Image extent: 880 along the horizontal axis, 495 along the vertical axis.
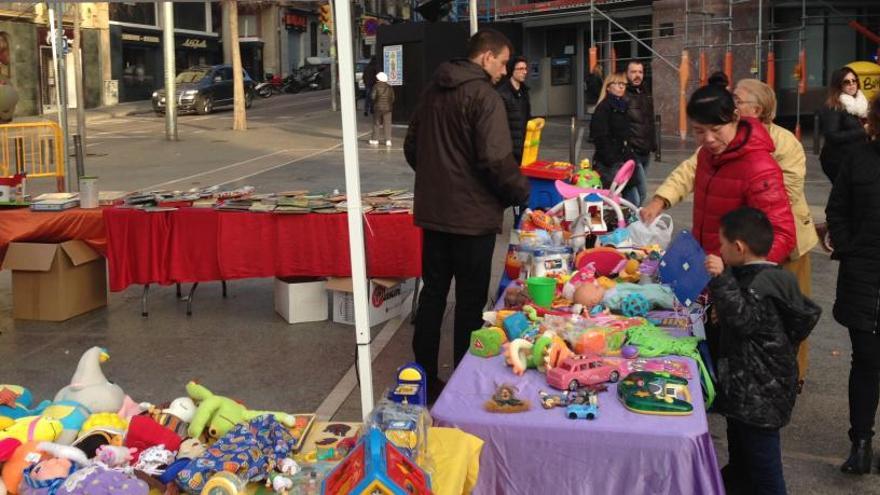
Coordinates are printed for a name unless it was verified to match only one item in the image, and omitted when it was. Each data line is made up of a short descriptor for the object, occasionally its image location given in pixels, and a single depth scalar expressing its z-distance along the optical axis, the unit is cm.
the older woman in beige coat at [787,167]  467
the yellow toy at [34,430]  334
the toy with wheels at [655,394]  321
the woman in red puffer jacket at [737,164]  404
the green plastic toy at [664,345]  375
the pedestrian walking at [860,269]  406
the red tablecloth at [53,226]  685
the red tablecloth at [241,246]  662
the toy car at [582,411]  324
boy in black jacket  348
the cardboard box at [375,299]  684
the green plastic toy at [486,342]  390
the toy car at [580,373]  349
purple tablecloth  307
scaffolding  2102
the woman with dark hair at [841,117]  691
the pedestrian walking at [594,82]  2355
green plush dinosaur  350
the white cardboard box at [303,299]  703
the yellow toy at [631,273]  491
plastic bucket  451
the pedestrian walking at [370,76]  2586
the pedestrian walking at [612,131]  938
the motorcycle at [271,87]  4262
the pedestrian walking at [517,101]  848
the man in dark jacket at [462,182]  483
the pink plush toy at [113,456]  319
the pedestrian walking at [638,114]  941
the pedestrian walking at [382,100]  2075
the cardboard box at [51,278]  686
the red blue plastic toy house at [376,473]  259
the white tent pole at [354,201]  363
